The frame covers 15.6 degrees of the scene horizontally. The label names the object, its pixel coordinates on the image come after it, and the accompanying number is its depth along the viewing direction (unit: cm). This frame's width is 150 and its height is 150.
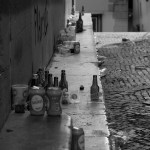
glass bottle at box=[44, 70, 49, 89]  727
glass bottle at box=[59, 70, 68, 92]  782
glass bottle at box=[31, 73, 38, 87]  679
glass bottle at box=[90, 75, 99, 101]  785
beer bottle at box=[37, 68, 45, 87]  726
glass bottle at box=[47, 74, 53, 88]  718
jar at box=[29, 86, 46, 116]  560
